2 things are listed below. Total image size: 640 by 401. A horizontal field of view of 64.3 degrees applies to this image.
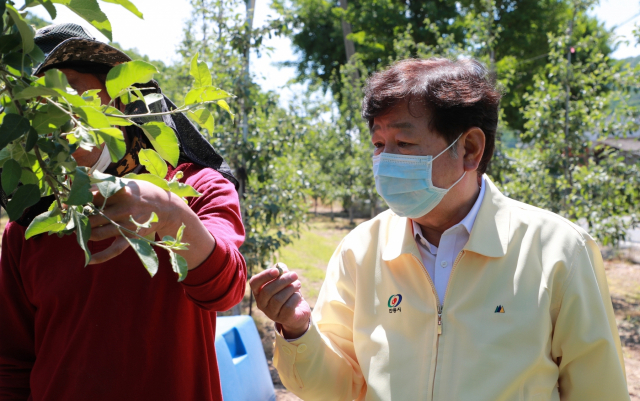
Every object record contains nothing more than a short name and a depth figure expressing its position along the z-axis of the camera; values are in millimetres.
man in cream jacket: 1332
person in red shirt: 1259
